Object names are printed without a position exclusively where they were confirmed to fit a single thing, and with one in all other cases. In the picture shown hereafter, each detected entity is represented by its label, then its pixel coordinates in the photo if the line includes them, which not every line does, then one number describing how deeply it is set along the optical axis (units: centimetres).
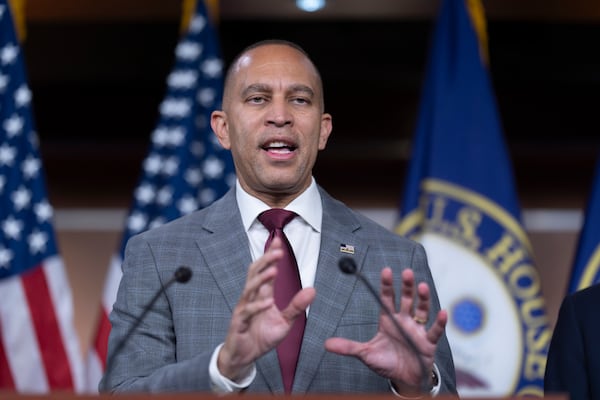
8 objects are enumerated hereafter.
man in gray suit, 350
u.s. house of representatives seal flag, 727
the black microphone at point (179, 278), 347
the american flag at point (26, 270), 713
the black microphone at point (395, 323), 339
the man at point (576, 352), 441
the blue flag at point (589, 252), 728
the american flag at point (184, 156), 746
